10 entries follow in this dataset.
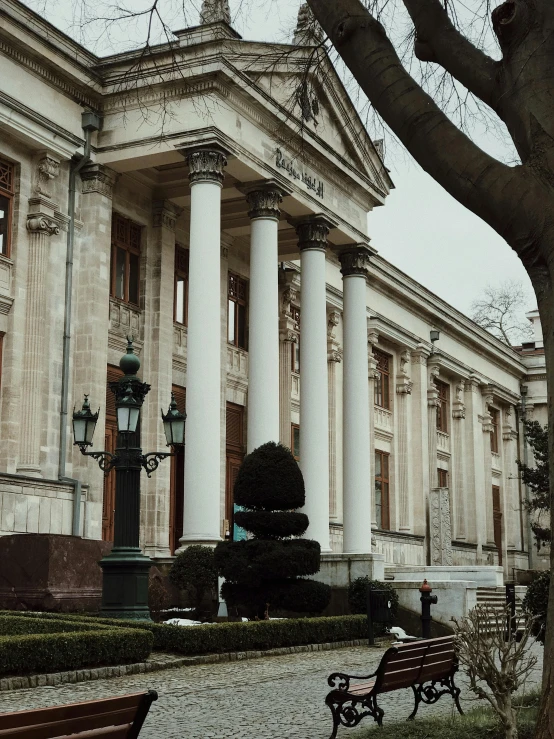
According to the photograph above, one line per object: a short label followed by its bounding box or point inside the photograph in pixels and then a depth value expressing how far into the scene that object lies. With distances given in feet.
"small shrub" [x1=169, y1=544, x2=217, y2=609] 71.97
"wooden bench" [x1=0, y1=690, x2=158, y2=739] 19.02
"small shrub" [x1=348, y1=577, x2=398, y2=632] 78.95
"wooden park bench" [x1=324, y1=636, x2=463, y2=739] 31.99
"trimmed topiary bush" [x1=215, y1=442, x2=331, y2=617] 66.59
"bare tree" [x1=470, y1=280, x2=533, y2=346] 218.18
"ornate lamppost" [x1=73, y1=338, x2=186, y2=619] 54.49
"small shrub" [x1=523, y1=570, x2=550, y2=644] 47.60
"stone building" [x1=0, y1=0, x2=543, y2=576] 77.05
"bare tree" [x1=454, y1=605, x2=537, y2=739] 28.91
